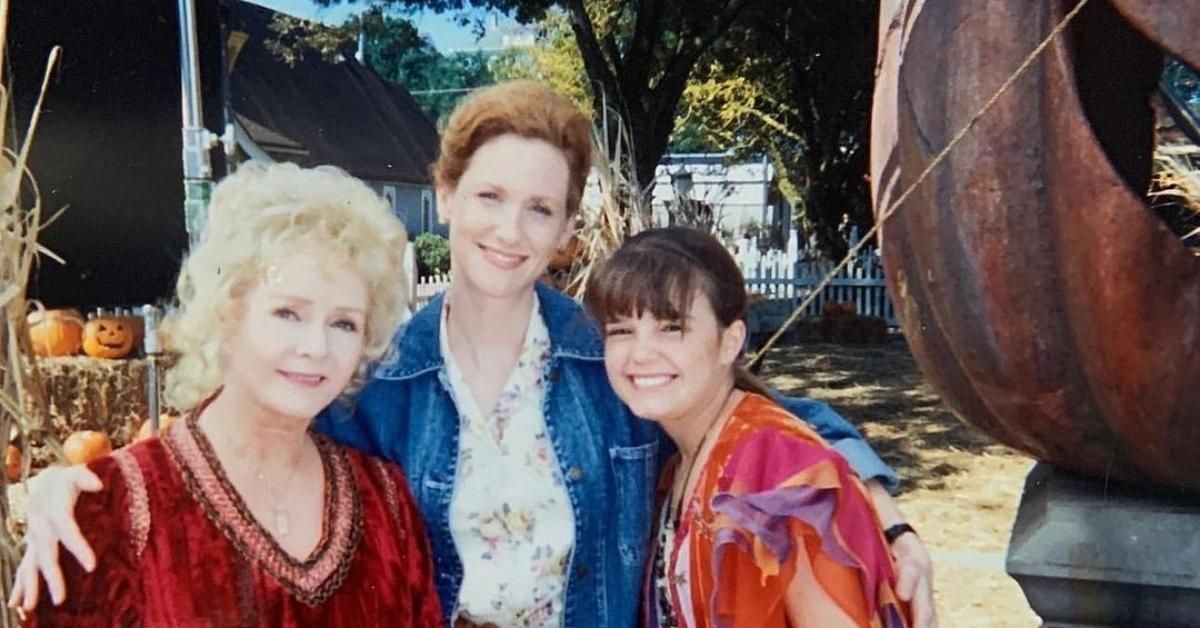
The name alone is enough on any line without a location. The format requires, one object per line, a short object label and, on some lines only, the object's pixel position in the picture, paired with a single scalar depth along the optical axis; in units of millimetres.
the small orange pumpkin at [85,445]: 6750
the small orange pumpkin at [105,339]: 7887
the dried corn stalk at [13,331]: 1592
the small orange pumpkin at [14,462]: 5410
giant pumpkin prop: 1257
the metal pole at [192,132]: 5738
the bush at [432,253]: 26453
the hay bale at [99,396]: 7355
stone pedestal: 1394
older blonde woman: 1494
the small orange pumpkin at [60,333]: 7520
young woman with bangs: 1524
